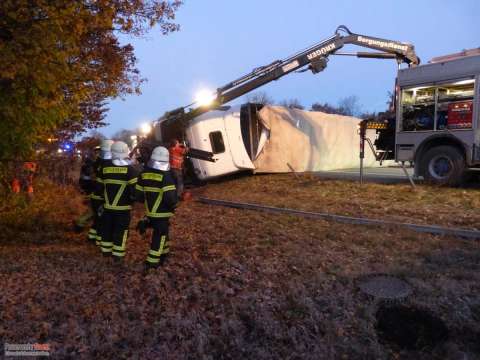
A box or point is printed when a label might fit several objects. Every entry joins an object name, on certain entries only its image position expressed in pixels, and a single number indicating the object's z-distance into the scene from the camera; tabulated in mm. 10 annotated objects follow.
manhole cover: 4062
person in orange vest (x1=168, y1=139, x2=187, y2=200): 10041
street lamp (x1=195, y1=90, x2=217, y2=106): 12109
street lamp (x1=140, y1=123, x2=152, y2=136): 14245
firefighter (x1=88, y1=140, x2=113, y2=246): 5832
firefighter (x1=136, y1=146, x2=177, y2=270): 4746
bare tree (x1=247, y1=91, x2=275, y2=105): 57156
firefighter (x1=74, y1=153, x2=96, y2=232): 6609
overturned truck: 12539
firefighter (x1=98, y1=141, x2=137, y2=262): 5129
